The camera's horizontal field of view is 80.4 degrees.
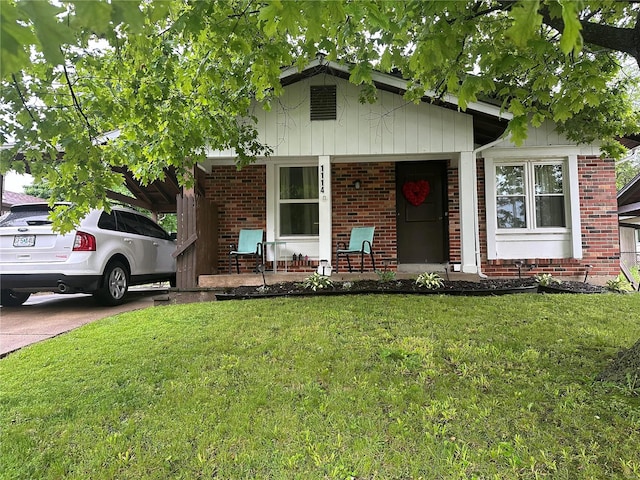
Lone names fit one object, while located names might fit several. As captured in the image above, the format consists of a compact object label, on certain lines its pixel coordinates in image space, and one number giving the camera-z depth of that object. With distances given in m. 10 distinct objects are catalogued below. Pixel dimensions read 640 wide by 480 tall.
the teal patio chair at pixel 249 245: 7.54
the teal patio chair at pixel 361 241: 7.15
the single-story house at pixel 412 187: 6.73
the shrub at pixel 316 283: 6.00
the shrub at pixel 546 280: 6.20
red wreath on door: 8.20
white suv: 5.39
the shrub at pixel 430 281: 5.87
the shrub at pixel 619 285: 6.37
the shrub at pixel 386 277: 6.22
